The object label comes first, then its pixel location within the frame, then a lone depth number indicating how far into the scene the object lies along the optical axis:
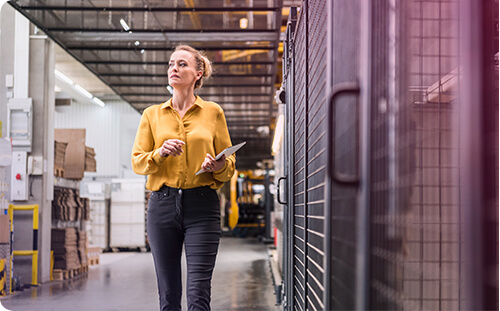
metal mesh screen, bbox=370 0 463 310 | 2.20
